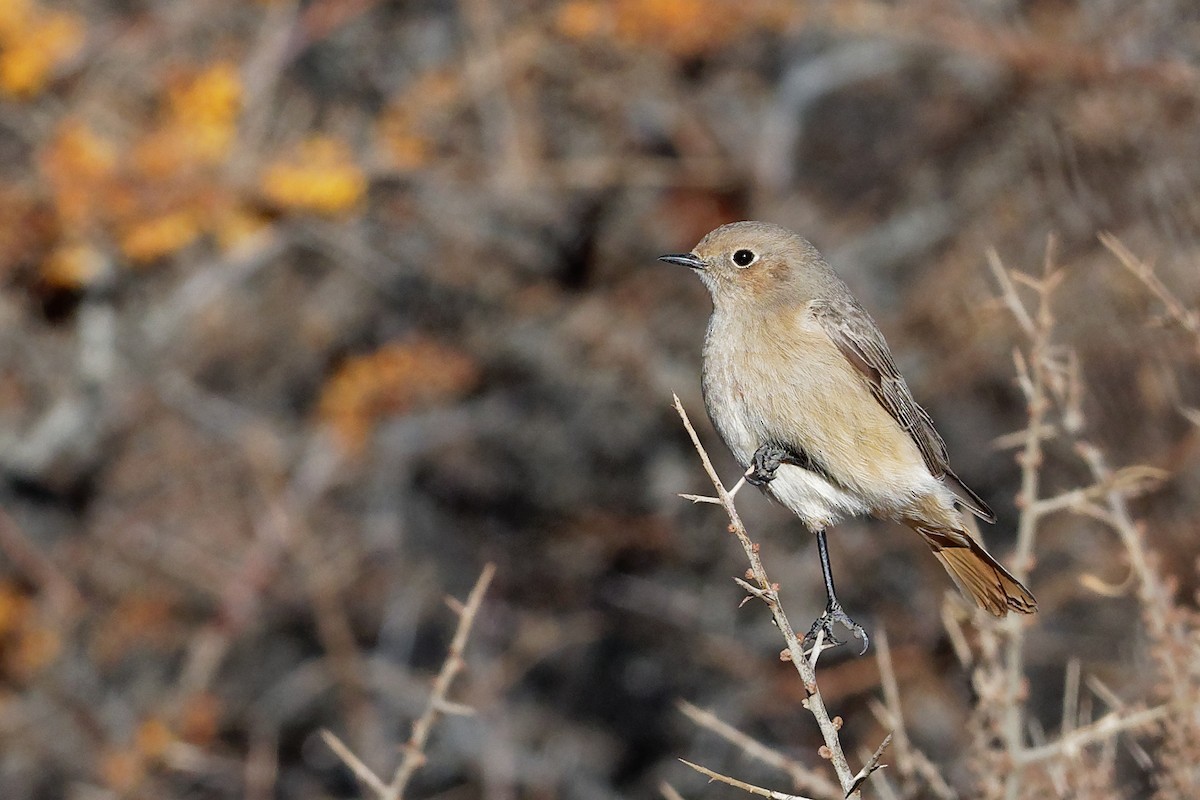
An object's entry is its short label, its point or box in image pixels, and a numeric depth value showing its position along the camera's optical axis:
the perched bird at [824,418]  7.04
